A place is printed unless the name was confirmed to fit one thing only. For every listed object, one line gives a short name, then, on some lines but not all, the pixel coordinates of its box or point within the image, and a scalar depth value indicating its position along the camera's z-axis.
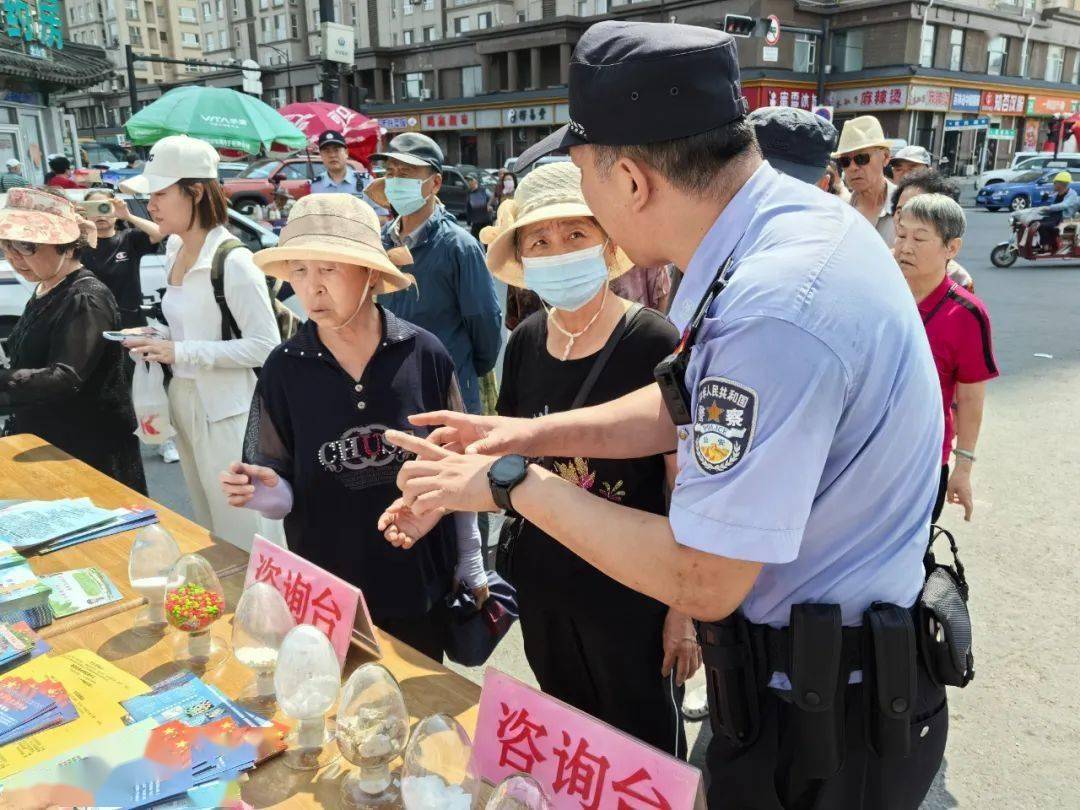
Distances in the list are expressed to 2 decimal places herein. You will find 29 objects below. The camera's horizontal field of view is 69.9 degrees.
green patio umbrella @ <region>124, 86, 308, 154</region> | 9.55
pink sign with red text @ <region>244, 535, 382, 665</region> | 1.58
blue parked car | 21.78
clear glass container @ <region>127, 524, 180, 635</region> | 1.78
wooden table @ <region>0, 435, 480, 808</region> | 1.30
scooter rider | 12.62
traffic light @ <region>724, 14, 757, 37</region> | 16.02
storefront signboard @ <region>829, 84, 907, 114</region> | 29.95
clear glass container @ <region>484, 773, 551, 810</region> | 1.09
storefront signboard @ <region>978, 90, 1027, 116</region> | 33.41
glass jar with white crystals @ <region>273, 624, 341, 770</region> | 1.34
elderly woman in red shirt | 2.87
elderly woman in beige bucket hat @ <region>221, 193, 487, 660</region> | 2.09
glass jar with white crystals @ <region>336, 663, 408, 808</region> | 1.25
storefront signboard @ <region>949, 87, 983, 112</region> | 31.78
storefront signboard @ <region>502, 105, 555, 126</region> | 35.31
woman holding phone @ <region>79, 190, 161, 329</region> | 5.00
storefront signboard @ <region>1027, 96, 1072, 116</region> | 35.75
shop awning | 16.22
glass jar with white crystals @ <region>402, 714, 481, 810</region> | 1.14
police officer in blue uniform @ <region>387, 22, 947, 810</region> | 0.96
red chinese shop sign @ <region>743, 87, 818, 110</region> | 29.95
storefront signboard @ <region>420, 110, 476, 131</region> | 39.28
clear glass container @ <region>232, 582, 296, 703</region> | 1.51
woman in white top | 3.02
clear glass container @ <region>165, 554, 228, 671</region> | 1.62
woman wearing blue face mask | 1.94
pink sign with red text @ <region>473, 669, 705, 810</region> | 1.08
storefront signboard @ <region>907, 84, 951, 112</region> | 29.95
